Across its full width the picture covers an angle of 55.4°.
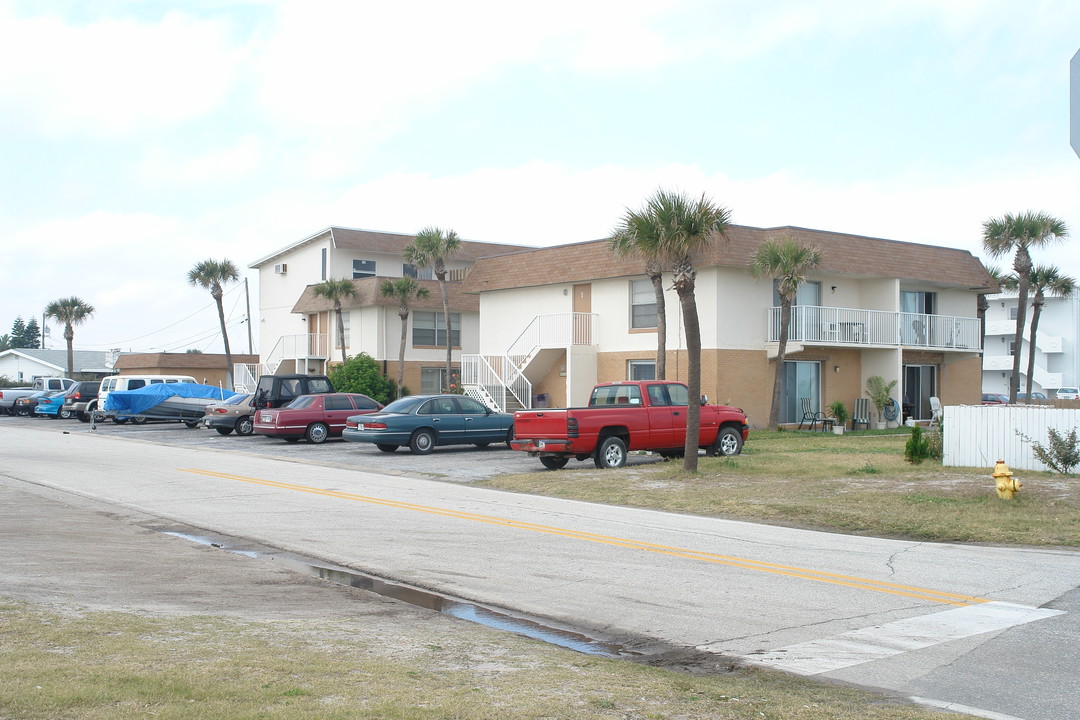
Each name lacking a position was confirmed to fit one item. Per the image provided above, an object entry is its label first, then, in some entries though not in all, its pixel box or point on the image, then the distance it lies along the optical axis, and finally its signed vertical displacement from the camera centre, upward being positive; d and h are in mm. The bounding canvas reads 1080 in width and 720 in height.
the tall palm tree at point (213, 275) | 55031 +6093
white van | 42219 +240
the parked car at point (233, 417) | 33312 -912
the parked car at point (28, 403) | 49716 -709
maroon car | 29328 -804
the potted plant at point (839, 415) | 32938 -800
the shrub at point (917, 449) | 20859 -1198
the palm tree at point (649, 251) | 18734 +2867
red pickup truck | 20719 -762
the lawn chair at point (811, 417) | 33344 -876
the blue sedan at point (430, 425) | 25281 -897
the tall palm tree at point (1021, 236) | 35844 +5430
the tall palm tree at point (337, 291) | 46281 +4452
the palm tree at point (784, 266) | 30234 +3677
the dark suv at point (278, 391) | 32875 -62
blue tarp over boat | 39875 -281
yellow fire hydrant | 14734 -1330
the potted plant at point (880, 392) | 34125 -63
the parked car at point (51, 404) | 48594 -730
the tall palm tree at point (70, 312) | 68938 +5134
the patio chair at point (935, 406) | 35125 -542
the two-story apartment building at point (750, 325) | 32219 +2161
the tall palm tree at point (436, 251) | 41969 +5725
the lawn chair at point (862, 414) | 34750 -812
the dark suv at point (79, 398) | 45094 -413
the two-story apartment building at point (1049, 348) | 71500 +2956
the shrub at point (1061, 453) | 17984 -1103
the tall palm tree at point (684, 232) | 18500 +2848
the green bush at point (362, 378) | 44250 +482
